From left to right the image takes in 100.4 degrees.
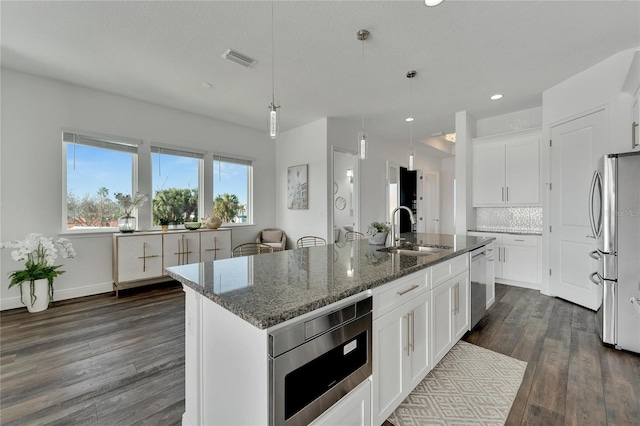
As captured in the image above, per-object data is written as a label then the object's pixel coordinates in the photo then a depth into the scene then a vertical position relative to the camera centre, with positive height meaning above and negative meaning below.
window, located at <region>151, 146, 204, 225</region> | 4.34 +0.49
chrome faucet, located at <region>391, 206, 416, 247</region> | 2.49 -0.21
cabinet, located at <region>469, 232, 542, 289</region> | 4.08 -0.76
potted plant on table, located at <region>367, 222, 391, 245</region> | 2.47 -0.20
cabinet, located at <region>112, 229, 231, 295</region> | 3.66 -0.59
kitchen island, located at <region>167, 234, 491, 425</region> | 0.95 -0.37
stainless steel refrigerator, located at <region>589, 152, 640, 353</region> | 2.24 -0.35
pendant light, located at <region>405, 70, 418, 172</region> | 3.02 +1.69
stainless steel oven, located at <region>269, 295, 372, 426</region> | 0.91 -0.58
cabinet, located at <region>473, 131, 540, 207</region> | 4.23 +0.69
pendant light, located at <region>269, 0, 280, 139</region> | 1.82 +0.62
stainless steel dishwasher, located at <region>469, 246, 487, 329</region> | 2.54 -0.73
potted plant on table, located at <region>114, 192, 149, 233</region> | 3.84 +0.09
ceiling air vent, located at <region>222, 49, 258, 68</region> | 2.78 +1.66
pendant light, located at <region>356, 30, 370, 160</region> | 2.48 +0.71
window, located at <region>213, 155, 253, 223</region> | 5.04 +0.47
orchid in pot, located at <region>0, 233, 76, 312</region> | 3.08 -0.64
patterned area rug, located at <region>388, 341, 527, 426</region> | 1.59 -1.23
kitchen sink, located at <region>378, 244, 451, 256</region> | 2.27 -0.34
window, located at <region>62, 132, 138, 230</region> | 3.68 +0.52
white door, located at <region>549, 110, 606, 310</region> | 3.20 +0.07
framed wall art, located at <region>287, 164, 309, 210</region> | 5.14 +0.49
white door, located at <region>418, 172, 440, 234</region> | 7.30 +0.16
